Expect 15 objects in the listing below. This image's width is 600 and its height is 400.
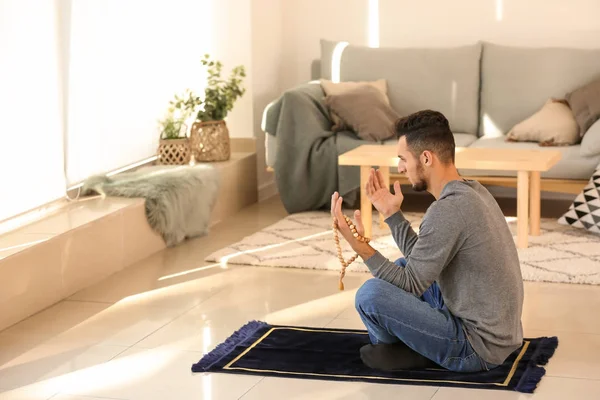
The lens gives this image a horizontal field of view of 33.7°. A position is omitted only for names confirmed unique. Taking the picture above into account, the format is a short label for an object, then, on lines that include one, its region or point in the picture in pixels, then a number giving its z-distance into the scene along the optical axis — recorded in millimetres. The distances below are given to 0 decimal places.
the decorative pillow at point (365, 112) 5883
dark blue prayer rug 3104
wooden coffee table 4816
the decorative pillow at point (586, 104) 5613
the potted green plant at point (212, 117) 6043
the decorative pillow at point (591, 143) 5352
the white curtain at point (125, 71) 5027
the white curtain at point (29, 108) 4375
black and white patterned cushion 5102
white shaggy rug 4477
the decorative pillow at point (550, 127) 5656
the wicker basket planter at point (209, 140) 6039
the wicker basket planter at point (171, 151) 5863
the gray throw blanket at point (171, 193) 5094
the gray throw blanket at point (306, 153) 5930
